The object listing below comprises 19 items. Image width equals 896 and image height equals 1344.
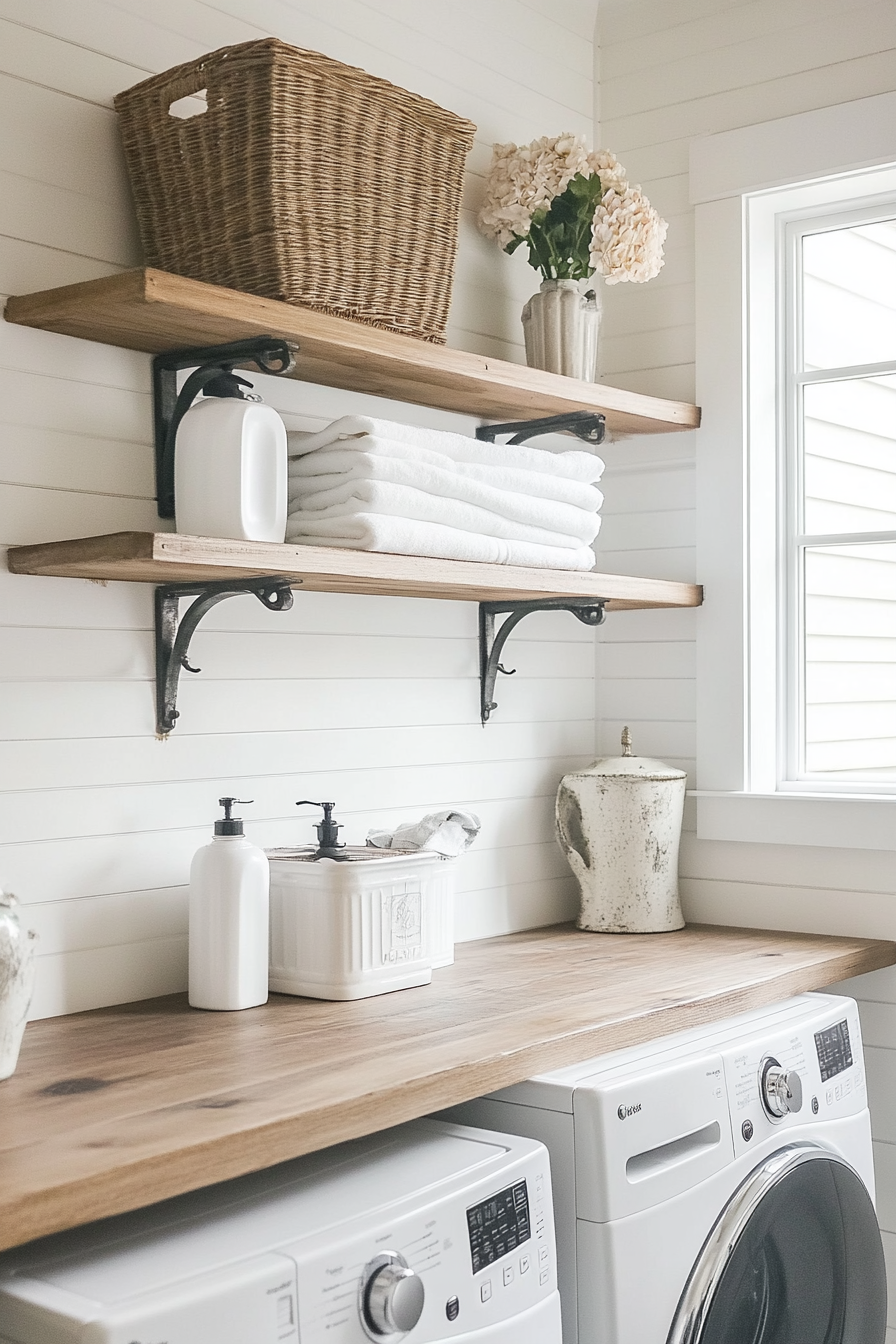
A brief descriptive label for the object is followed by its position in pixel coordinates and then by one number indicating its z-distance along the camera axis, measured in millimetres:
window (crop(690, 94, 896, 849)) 2418
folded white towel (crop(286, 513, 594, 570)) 1713
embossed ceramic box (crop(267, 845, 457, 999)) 1738
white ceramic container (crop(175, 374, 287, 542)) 1620
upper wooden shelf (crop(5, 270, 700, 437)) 1535
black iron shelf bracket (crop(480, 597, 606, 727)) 2236
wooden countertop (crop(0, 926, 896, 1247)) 1123
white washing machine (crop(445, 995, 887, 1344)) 1490
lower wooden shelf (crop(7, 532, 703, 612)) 1479
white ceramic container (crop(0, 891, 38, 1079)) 1329
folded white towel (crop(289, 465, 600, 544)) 1730
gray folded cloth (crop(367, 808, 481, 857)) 1953
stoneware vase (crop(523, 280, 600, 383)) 2250
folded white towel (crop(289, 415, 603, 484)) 1742
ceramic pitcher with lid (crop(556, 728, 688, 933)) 2328
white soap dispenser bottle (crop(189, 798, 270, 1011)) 1661
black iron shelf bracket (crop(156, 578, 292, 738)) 1737
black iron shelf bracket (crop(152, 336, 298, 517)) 1741
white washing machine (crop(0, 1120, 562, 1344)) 1063
